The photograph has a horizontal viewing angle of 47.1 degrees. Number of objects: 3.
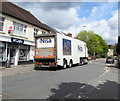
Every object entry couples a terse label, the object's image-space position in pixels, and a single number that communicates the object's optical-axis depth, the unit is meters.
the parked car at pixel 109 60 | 31.69
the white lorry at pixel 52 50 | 13.75
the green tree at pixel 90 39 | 61.09
